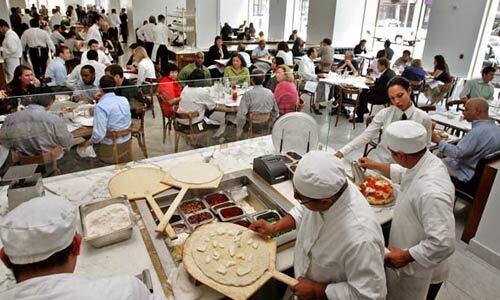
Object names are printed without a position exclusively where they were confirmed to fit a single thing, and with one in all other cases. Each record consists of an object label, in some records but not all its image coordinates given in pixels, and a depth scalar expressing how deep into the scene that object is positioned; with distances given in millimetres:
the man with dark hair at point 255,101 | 4324
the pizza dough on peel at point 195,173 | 2119
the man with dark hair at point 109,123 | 3480
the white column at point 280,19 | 12141
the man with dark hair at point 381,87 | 5508
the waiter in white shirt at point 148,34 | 9094
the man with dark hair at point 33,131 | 2988
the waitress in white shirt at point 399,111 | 2758
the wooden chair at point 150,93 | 4938
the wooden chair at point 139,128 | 4273
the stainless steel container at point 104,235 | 1576
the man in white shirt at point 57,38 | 8922
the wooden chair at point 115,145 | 3576
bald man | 3100
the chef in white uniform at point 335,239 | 1243
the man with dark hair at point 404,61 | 7688
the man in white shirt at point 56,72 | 5152
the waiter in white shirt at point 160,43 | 9070
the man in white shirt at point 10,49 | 6609
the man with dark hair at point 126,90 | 3759
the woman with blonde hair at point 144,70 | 5770
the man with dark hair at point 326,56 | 8016
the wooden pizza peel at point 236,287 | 1365
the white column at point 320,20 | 10091
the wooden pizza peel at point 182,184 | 1744
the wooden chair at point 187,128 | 4422
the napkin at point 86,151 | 3566
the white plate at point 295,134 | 2479
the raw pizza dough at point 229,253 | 1441
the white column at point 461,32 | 7303
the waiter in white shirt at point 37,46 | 7699
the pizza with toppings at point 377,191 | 2090
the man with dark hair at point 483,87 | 5048
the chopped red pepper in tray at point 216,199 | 2070
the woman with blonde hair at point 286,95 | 4590
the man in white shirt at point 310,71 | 6570
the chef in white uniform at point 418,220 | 1518
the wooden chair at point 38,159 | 3025
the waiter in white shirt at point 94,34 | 8719
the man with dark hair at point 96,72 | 5154
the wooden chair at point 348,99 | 6031
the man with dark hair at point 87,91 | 4000
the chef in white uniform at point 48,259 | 924
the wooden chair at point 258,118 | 4258
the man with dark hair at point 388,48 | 8184
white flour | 1657
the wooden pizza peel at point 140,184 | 1952
